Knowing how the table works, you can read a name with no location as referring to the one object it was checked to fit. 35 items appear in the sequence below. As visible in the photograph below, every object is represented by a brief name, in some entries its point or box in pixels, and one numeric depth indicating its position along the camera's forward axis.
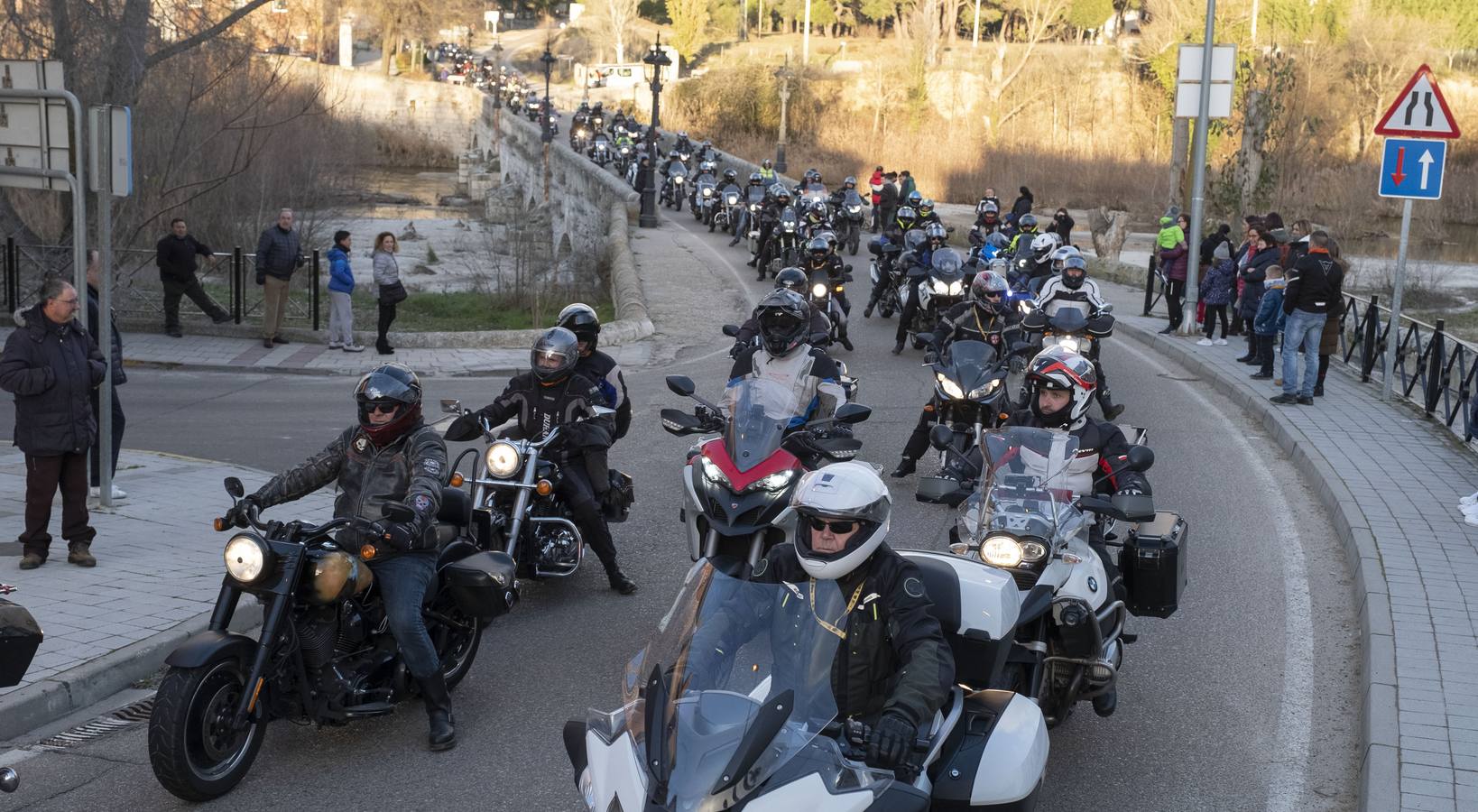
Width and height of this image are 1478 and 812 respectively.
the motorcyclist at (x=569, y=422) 8.49
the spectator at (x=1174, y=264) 21.59
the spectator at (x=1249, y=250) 17.94
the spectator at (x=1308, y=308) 14.45
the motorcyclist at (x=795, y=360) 9.18
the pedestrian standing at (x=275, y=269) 19.39
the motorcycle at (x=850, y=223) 31.78
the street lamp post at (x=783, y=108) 53.09
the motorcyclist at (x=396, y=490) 6.20
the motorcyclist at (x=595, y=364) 9.09
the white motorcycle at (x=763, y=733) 3.69
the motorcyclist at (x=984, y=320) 13.52
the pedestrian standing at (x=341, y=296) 18.83
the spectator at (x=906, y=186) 35.03
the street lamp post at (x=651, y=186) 36.81
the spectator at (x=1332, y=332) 14.73
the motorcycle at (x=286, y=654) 5.54
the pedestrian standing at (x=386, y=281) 19.22
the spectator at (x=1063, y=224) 29.98
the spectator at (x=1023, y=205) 27.97
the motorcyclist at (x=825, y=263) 19.39
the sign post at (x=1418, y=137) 13.20
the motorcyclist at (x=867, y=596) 4.40
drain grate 6.40
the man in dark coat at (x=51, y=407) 8.66
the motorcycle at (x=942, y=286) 16.98
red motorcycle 7.21
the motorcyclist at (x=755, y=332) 10.95
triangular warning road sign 13.19
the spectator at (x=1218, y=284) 19.36
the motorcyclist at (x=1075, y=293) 14.18
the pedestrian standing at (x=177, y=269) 19.50
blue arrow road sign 13.30
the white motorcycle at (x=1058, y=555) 5.82
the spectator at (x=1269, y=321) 16.16
